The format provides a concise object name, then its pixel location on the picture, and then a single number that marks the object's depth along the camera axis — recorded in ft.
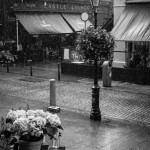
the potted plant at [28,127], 16.41
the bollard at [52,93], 41.68
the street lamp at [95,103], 36.52
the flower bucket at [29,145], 16.63
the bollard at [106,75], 55.93
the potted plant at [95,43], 34.53
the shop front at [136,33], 58.85
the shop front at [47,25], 92.38
